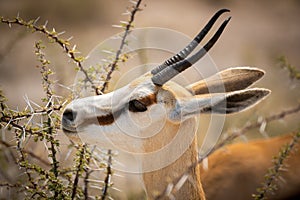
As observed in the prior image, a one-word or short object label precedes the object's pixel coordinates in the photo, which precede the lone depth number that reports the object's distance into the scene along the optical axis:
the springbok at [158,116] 5.96
